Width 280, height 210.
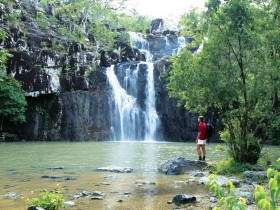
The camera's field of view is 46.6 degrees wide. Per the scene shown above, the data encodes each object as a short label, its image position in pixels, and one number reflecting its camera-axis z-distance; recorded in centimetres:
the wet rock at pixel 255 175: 848
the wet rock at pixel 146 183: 855
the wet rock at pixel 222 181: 762
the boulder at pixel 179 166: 1054
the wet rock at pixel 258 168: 980
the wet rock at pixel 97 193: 709
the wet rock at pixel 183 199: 623
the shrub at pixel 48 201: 538
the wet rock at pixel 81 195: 680
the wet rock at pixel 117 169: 1068
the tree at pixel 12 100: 2975
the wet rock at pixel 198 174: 989
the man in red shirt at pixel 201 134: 1208
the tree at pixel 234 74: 961
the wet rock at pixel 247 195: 603
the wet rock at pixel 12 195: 671
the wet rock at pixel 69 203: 611
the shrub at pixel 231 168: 965
